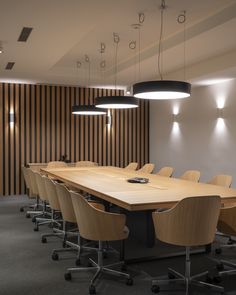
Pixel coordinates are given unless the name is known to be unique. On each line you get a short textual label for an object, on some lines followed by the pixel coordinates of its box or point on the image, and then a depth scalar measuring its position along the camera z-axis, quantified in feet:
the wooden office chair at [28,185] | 23.48
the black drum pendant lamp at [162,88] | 13.87
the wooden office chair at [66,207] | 13.94
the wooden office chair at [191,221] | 10.85
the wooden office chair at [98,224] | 11.89
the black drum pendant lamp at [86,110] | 24.06
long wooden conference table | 12.08
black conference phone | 17.06
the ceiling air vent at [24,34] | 15.83
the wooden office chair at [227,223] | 12.47
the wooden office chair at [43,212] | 18.74
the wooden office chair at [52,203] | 16.15
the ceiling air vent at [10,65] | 22.72
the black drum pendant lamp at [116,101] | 19.35
